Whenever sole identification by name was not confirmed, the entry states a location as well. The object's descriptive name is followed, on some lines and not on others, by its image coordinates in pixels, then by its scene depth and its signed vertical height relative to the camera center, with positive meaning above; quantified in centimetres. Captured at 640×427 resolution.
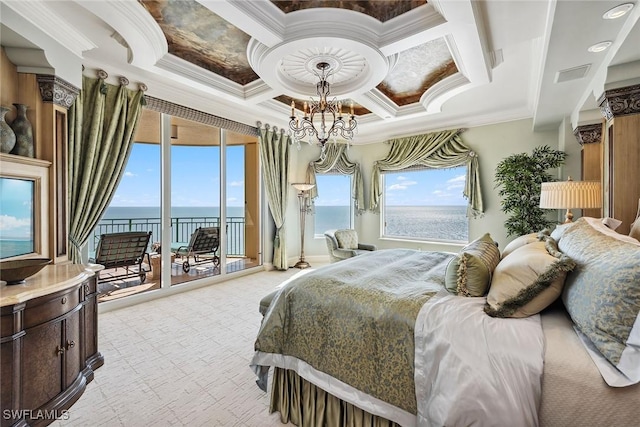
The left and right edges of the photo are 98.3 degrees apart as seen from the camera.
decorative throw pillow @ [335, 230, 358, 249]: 473 -47
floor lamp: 567 -1
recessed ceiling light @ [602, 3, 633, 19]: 168 +124
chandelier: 315 +113
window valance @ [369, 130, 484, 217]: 482 +101
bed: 99 -59
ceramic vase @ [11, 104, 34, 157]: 208 +61
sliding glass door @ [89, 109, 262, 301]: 376 +15
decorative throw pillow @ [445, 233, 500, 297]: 151 -36
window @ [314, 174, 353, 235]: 632 +18
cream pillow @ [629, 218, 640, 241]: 168 -13
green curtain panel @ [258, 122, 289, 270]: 514 +63
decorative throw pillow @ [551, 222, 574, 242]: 177 -15
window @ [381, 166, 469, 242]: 525 +12
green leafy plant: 393 +38
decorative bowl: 151 -31
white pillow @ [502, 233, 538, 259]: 199 -23
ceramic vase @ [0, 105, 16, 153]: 192 +55
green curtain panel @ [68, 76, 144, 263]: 288 +71
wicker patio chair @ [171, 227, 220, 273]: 430 -57
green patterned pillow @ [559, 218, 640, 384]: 93 -34
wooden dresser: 142 -78
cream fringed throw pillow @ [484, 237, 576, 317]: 125 -35
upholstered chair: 460 -57
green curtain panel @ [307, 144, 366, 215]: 596 +95
